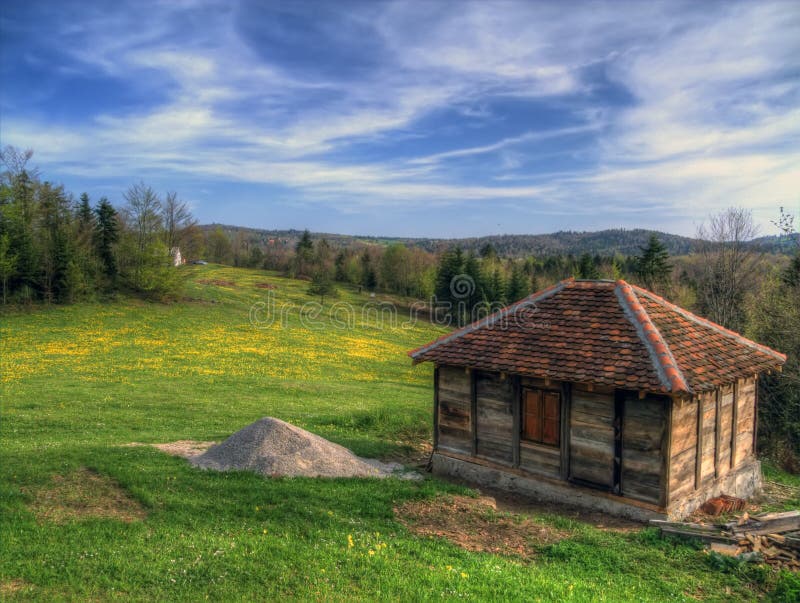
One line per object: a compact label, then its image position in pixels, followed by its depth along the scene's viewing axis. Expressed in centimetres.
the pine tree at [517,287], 7669
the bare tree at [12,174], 4682
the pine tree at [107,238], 5194
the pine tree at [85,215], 5100
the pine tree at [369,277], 9531
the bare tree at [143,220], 5366
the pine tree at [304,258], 9956
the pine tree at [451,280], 7638
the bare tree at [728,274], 3294
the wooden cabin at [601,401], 1223
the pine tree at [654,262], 5141
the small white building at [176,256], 5547
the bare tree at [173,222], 5612
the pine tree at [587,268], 7013
